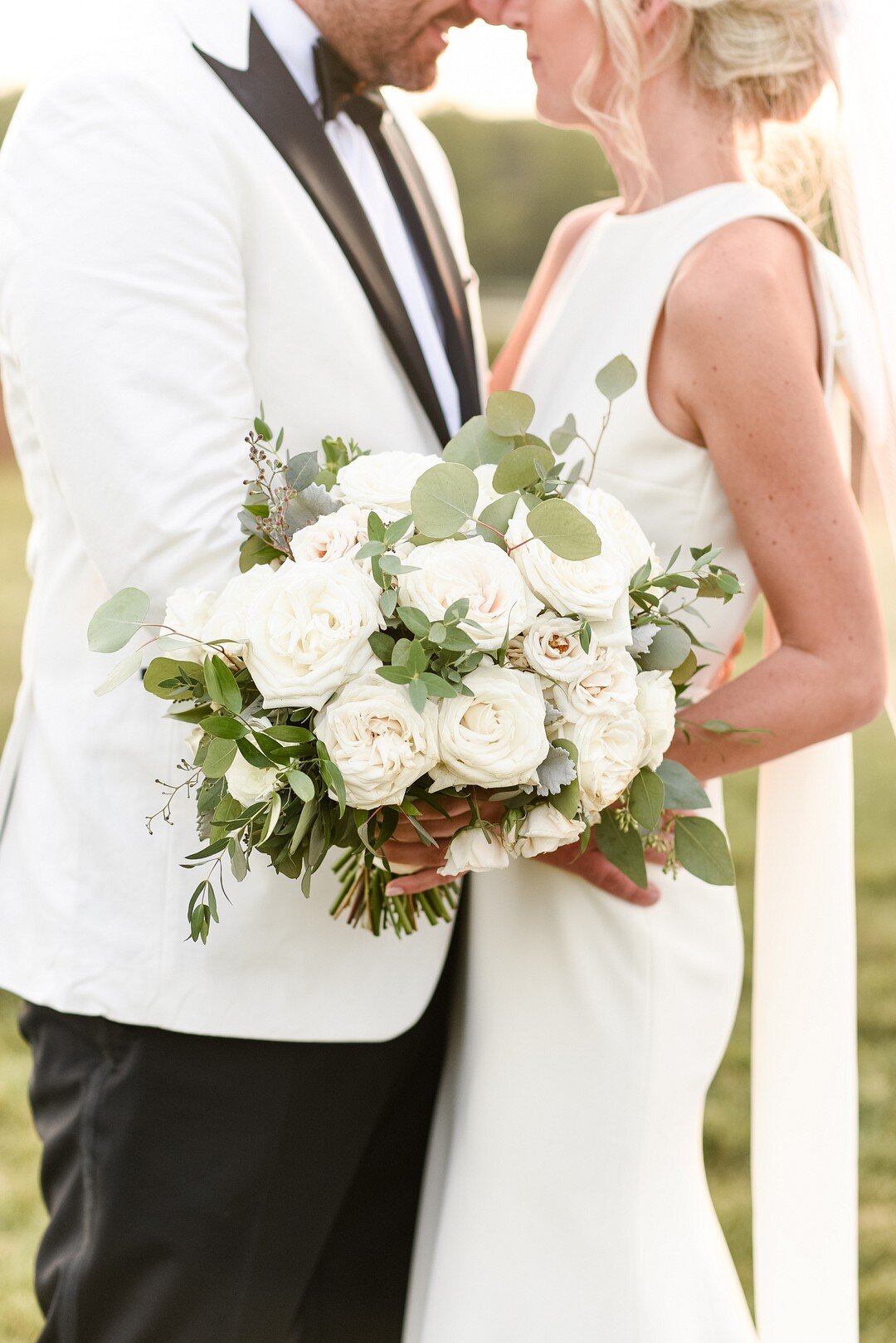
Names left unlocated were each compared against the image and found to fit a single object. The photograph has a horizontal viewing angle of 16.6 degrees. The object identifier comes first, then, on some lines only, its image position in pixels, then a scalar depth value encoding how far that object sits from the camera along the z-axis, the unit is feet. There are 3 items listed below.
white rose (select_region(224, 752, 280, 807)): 6.53
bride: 7.36
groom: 7.08
